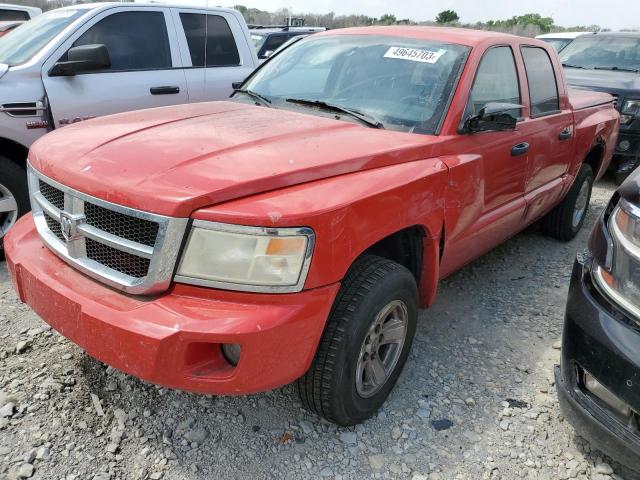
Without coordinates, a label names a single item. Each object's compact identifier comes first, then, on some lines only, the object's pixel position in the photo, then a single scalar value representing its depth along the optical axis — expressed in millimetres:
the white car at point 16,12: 8195
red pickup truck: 1882
